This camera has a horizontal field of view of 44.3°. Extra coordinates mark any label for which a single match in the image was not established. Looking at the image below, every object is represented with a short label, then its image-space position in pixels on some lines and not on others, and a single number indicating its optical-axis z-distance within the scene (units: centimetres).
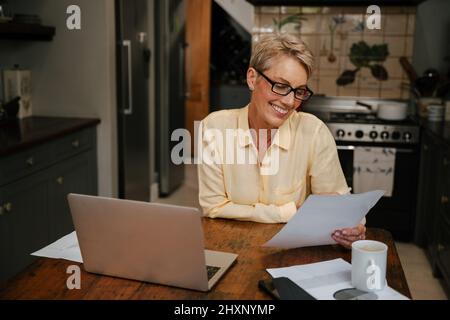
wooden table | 121
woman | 181
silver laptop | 118
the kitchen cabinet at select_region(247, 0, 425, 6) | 417
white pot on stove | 401
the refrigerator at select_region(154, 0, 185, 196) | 462
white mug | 122
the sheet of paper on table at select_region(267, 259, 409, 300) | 121
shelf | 307
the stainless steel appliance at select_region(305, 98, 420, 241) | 382
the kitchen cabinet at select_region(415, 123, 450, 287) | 306
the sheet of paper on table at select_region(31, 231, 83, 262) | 144
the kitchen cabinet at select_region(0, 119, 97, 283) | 264
